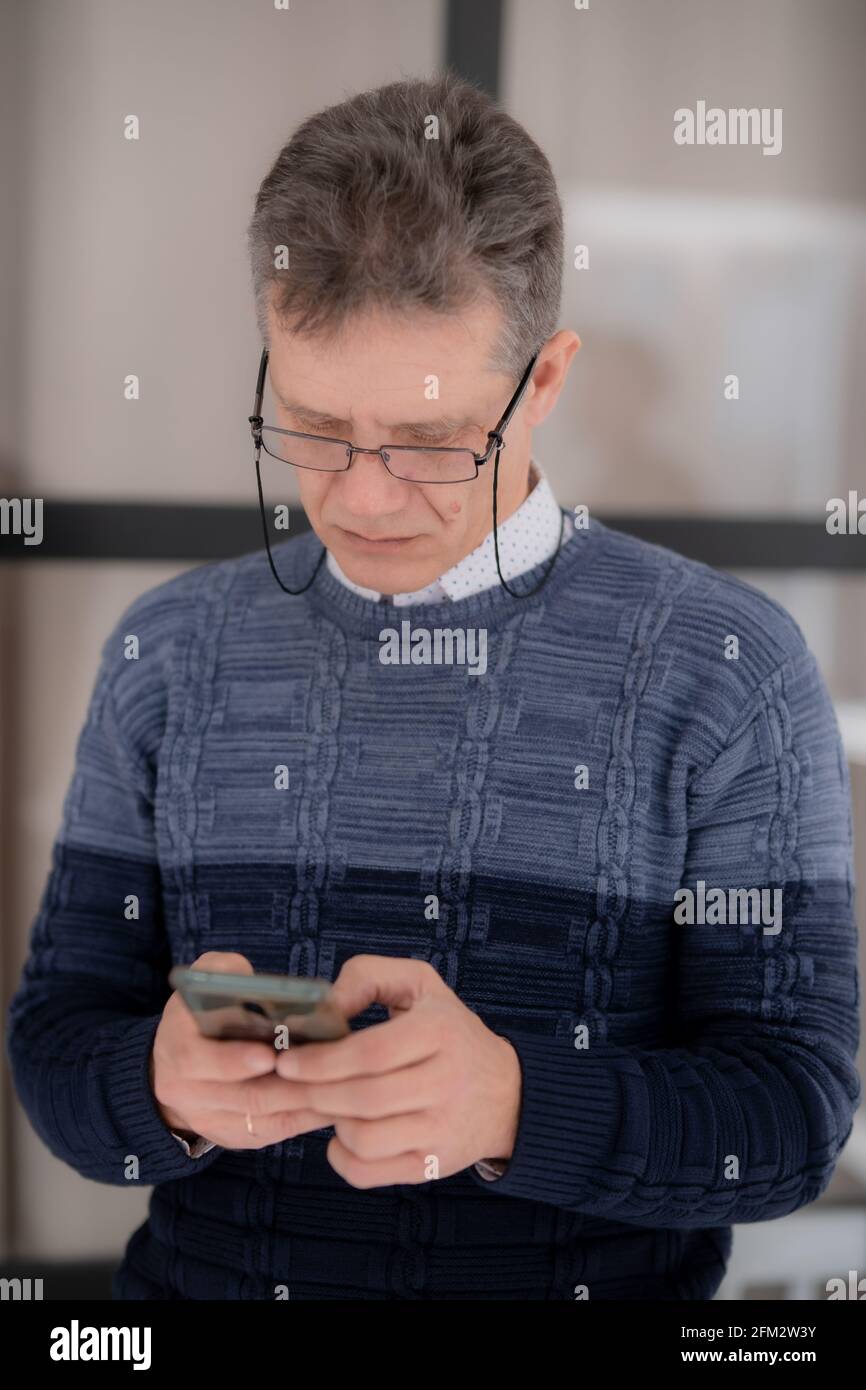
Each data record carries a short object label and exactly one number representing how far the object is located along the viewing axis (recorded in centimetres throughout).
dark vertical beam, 187
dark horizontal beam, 195
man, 158
